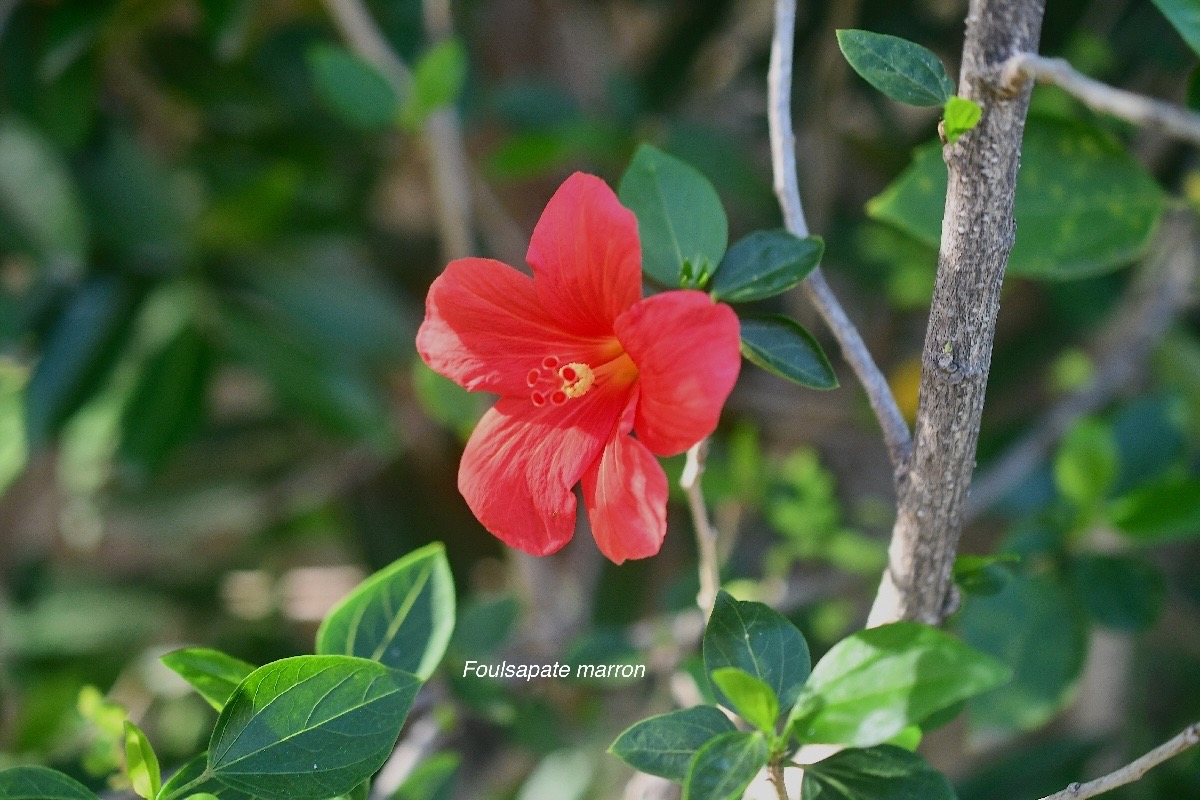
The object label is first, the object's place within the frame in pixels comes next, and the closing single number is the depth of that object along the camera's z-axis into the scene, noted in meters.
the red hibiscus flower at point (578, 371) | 0.90
